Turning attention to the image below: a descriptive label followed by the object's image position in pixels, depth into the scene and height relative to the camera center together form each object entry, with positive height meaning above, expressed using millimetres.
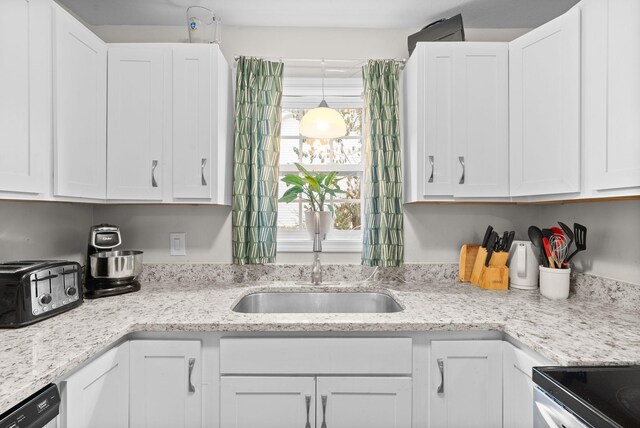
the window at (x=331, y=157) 2221 +376
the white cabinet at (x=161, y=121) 1749 +478
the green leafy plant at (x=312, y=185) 1890 +158
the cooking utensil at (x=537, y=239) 1766 -141
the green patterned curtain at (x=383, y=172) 1997 +245
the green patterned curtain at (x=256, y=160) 1983 +316
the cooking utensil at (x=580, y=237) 1635 -117
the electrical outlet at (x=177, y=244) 2098 -199
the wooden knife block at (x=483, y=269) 1854 -320
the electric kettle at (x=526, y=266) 1846 -291
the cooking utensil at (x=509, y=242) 1867 -162
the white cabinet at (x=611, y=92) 1195 +463
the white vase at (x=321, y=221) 1938 -49
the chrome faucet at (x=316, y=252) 1936 -230
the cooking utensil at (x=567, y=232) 1634 -94
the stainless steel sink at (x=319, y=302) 1944 -524
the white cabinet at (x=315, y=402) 1335 -758
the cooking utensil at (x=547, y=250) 1697 -188
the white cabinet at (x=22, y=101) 1169 +412
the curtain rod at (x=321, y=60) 2084 +966
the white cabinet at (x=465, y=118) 1770 +502
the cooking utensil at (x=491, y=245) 1920 -184
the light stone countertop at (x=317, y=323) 1007 -430
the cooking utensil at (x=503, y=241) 1890 -159
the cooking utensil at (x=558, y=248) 1670 -174
